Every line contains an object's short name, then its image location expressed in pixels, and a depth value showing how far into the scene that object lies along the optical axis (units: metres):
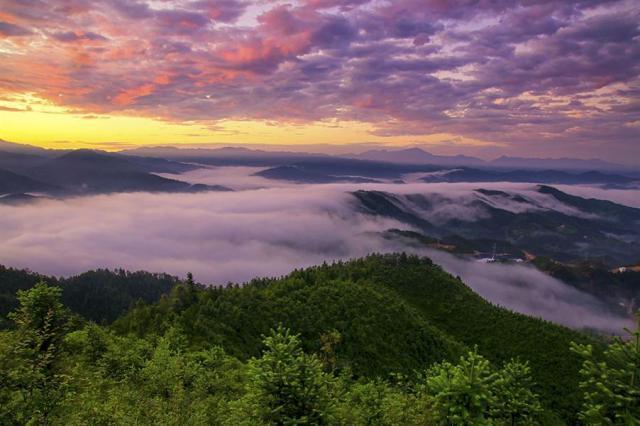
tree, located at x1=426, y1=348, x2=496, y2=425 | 27.81
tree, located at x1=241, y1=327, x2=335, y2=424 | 31.31
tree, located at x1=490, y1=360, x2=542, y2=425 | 41.11
